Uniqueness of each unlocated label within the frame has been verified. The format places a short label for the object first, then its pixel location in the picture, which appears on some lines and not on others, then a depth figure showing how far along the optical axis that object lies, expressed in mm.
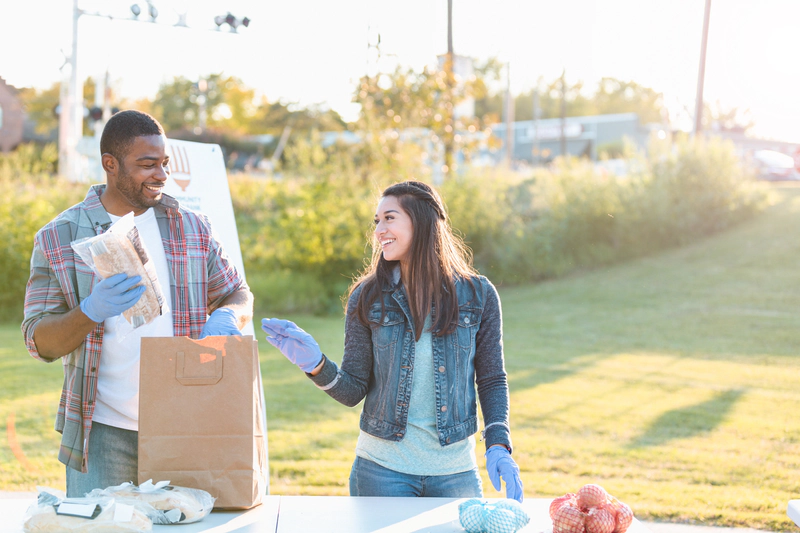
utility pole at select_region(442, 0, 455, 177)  14906
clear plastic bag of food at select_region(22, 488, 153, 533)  1826
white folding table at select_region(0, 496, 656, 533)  2006
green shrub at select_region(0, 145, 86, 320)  11484
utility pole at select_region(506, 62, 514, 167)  33938
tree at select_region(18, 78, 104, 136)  39375
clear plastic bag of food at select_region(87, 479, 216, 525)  1950
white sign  3934
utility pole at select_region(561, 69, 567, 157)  38281
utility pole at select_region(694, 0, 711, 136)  19984
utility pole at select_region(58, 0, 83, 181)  13995
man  2242
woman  2424
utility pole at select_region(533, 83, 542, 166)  41969
